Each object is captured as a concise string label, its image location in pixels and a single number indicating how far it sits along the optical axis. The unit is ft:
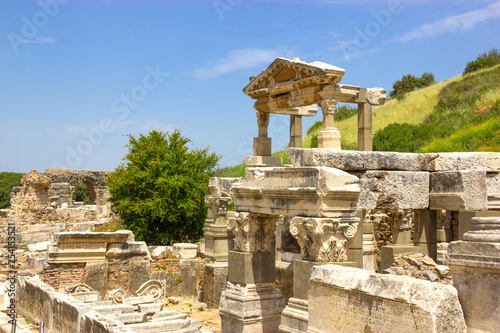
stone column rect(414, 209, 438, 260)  27.81
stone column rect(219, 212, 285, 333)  26.73
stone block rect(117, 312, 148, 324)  27.40
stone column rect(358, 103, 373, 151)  47.01
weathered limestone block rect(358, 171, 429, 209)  24.31
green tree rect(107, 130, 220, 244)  63.67
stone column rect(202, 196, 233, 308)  43.73
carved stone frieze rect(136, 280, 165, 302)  40.93
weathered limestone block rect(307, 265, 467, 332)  14.05
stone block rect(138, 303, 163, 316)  31.17
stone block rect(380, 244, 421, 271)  29.30
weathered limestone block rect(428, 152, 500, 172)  25.38
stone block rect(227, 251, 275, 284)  27.17
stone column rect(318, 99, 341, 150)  40.86
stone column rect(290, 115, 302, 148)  50.19
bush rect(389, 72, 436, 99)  178.19
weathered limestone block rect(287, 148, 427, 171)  23.32
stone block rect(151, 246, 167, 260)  45.29
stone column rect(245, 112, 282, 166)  43.50
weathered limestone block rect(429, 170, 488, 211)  24.22
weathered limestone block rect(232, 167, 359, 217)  21.50
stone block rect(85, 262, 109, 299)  39.51
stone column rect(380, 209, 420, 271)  29.60
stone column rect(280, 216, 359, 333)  21.68
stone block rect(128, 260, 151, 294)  42.39
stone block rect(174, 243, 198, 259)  47.72
